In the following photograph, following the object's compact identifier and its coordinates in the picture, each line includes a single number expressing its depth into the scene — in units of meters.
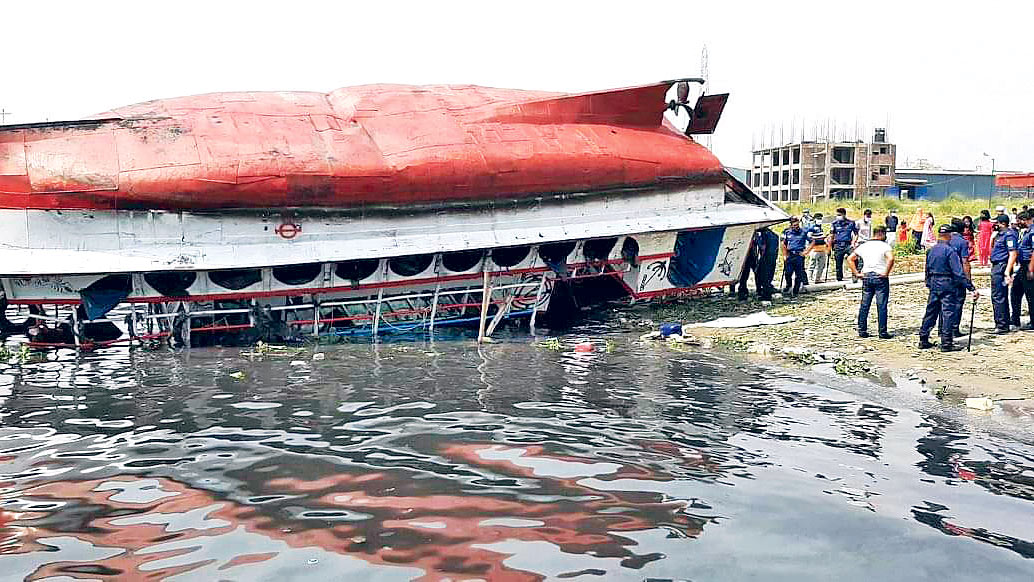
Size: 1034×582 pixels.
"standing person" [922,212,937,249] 20.04
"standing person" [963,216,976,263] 15.41
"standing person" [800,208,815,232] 18.47
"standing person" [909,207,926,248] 21.06
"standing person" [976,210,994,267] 17.88
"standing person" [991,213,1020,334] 11.44
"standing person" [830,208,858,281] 17.42
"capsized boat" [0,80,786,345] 12.51
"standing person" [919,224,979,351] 10.78
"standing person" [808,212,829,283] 16.89
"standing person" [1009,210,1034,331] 11.38
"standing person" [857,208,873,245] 18.10
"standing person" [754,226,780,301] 16.25
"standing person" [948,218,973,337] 10.95
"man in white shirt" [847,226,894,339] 12.00
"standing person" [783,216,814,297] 15.70
